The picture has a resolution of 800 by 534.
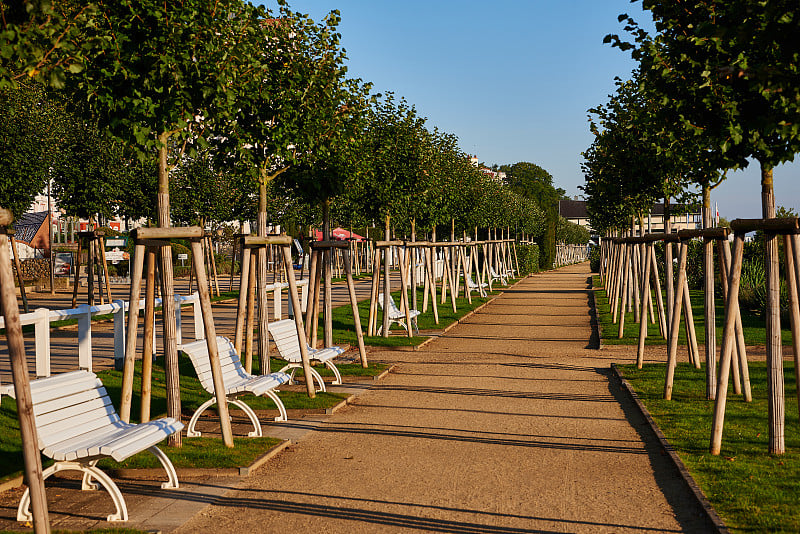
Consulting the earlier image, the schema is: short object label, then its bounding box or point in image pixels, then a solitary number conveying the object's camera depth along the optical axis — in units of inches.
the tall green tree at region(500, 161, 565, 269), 5477.4
